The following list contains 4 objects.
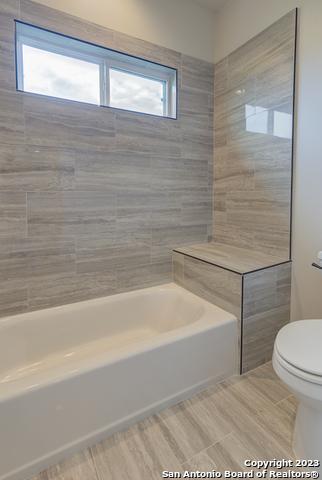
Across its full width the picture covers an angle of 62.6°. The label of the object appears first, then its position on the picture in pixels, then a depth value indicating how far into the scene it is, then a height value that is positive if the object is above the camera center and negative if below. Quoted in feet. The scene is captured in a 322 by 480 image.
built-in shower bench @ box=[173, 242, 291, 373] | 5.73 -1.79
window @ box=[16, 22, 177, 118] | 5.89 +3.48
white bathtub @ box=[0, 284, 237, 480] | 3.75 -2.82
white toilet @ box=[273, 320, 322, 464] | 3.46 -2.18
